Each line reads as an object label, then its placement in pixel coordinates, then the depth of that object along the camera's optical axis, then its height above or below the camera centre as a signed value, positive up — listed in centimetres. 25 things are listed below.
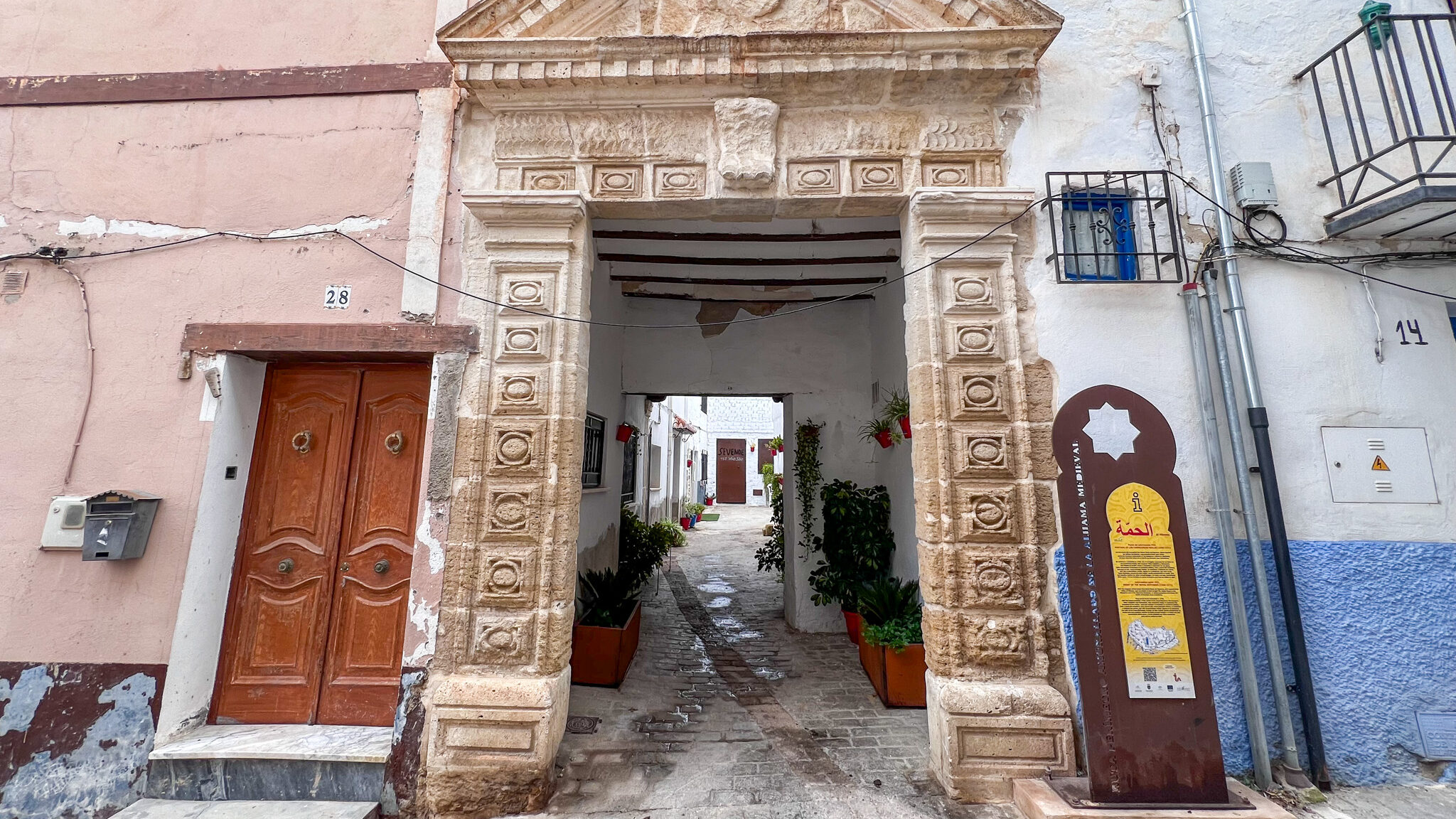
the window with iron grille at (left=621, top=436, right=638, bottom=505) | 699 +40
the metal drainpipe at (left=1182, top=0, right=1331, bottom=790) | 249 +9
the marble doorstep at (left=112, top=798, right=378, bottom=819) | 240 -136
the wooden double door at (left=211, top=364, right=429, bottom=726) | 286 -26
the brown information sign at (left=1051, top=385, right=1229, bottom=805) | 215 -45
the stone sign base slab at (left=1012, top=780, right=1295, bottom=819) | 207 -120
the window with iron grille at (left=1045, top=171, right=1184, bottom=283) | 280 +141
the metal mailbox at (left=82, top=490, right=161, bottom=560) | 261 -12
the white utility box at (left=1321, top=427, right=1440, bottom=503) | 265 +15
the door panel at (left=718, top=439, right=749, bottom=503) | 2018 +92
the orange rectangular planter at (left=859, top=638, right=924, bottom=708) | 349 -114
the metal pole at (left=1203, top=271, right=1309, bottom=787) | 246 -19
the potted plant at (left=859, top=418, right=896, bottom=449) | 473 +58
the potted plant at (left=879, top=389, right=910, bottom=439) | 422 +72
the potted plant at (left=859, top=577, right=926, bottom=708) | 350 -94
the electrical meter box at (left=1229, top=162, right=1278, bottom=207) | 283 +160
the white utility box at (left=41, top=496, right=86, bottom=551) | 271 -11
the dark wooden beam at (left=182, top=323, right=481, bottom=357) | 284 +83
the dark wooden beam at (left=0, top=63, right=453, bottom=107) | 311 +237
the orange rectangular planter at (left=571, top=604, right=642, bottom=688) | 376 -106
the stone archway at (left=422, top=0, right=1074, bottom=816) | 254 +119
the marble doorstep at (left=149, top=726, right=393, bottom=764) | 253 -115
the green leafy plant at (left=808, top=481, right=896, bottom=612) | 486 -40
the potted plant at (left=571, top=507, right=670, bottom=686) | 377 -89
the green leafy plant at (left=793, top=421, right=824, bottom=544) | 538 +27
